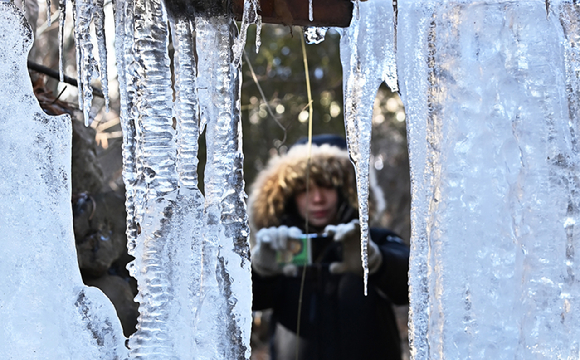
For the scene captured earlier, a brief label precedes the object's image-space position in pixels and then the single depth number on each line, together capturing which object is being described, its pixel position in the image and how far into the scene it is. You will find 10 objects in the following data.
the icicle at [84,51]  3.79
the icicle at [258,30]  3.70
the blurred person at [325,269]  4.57
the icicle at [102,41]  3.86
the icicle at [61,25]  3.74
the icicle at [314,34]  3.92
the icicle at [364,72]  3.81
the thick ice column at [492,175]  3.53
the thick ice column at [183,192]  3.60
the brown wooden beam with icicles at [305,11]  3.80
